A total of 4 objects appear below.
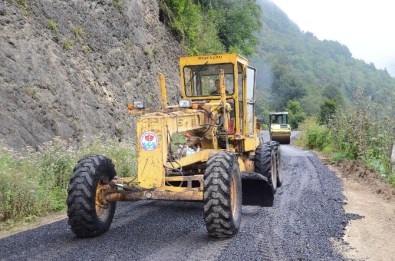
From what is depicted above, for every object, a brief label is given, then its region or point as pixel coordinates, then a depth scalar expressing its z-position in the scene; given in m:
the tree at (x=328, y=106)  53.17
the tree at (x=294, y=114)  66.12
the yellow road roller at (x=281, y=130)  30.55
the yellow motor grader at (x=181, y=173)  6.51
